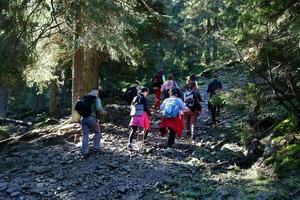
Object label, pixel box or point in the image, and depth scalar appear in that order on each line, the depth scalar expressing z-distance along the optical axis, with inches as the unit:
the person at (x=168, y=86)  616.1
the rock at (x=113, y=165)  387.6
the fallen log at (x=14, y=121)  892.7
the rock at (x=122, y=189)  335.6
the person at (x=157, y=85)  689.6
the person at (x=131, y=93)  585.4
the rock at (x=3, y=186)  352.2
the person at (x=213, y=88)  568.9
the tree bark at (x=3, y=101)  952.1
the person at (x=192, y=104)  493.4
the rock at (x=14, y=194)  339.6
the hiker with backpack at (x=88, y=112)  406.6
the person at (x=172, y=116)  433.4
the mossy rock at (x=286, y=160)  324.8
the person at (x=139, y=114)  436.8
